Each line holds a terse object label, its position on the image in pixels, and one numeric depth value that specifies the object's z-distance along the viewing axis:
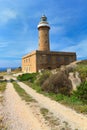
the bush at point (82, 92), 5.28
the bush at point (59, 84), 6.56
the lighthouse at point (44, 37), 20.78
